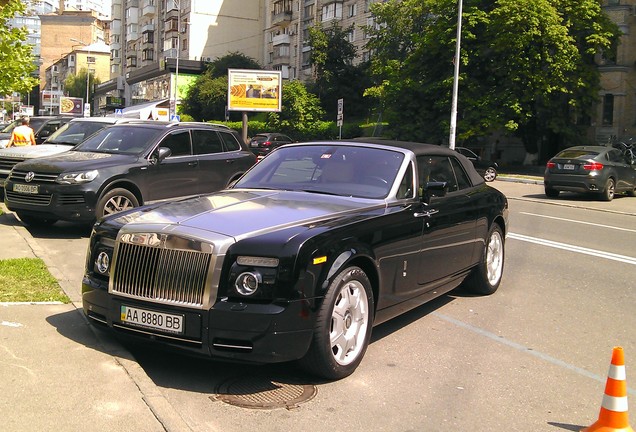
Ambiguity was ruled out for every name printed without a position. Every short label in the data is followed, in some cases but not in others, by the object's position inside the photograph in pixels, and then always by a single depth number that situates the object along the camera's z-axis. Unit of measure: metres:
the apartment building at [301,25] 63.00
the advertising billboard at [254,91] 51.31
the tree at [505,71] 33.59
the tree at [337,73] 58.69
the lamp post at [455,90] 31.33
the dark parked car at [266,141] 40.06
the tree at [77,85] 121.81
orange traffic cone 3.79
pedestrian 15.48
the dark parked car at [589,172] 19.73
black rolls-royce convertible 4.28
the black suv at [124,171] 9.96
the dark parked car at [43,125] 19.08
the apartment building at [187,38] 78.25
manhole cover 4.27
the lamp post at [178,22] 83.94
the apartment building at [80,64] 137.25
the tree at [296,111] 57.09
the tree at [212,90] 69.12
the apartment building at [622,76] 39.41
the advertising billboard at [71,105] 82.31
